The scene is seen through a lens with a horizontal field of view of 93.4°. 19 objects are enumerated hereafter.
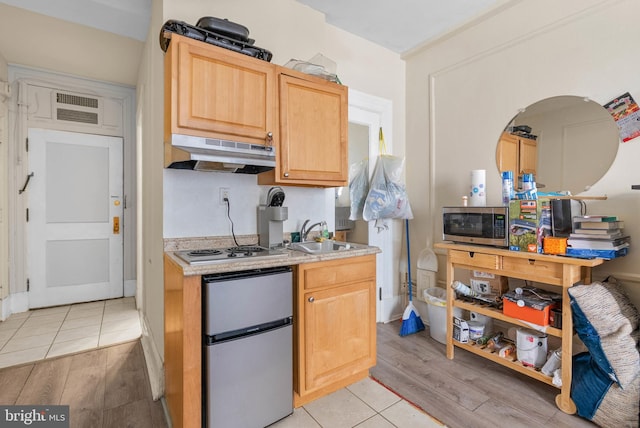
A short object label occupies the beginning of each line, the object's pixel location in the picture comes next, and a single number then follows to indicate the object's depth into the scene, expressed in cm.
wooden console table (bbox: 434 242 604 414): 173
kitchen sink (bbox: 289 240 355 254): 214
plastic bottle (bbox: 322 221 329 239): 245
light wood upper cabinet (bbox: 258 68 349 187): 197
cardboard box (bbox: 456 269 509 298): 228
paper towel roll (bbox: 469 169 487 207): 237
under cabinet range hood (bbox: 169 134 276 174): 157
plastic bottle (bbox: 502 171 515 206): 214
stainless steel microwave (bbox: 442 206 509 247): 207
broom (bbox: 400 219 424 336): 278
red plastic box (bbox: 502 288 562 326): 185
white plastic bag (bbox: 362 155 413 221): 273
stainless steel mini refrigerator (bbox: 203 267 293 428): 140
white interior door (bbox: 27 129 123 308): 350
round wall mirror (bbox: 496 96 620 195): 199
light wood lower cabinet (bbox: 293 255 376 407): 173
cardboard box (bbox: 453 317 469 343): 230
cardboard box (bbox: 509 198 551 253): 189
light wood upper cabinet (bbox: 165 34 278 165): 160
